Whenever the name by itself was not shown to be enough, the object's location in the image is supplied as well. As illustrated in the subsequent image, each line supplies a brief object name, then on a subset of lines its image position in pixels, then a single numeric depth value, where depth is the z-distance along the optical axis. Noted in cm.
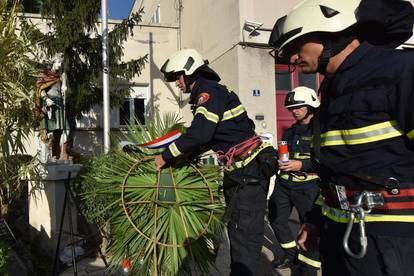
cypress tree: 689
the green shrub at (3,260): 258
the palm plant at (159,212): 273
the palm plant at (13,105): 370
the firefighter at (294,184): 380
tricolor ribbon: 299
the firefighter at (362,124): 136
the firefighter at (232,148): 278
